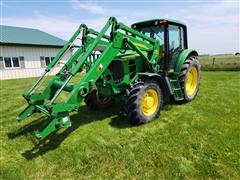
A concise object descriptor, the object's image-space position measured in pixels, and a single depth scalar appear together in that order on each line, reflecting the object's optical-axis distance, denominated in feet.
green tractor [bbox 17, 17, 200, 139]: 12.34
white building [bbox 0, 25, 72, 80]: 51.52
